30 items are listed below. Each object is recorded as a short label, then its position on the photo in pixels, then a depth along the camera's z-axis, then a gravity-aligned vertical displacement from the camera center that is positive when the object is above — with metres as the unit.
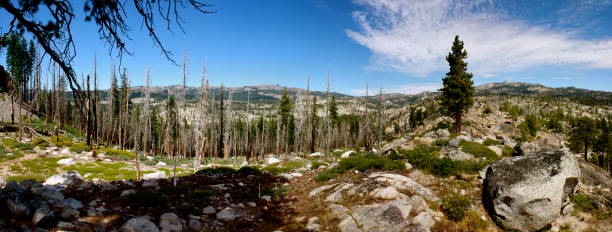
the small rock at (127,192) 8.52 -3.12
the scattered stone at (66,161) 20.95 -5.33
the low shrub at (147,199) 7.86 -3.07
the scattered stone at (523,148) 13.04 -1.92
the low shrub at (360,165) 12.91 -3.13
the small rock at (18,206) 5.46 -2.35
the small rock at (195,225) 7.24 -3.48
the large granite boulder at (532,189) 7.43 -2.33
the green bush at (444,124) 43.86 -3.02
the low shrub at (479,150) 12.75 -2.15
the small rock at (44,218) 5.44 -2.59
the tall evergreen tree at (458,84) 32.56 +2.87
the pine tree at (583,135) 47.54 -4.32
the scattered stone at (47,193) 6.69 -2.54
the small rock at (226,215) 8.23 -3.65
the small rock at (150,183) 10.41 -3.45
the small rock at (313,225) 7.74 -3.65
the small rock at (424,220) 7.32 -3.21
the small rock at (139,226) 6.18 -3.06
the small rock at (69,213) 6.05 -2.74
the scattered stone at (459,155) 12.99 -2.39
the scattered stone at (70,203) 6.54 -2.73
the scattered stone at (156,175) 17.15 -5.12
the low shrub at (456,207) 7.77 -2.98
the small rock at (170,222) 6.83 -3.27
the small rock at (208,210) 8.41 -3.54
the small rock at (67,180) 8.94 -2.99
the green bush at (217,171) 16.47 -4.51
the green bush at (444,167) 10.74 -2.49
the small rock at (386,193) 8.61 -2.91
